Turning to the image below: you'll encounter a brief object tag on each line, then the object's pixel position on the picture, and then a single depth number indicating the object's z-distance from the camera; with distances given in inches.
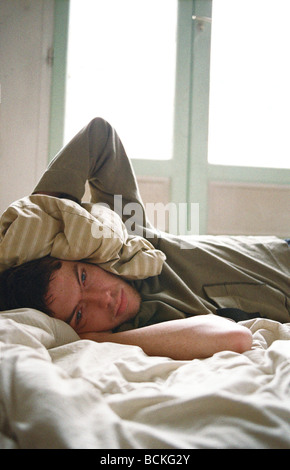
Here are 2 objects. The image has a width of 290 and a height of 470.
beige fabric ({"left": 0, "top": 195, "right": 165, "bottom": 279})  30.3
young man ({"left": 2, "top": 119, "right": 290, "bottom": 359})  28.1
